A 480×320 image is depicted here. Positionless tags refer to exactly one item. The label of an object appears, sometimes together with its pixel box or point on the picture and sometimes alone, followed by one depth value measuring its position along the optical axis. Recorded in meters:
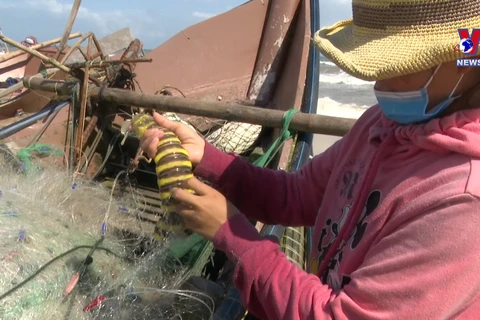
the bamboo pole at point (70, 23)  4.25
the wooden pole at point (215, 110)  2.98
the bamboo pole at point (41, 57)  3.62
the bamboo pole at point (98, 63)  3.57
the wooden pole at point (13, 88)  4.05
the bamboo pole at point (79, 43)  3.97
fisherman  0.98
